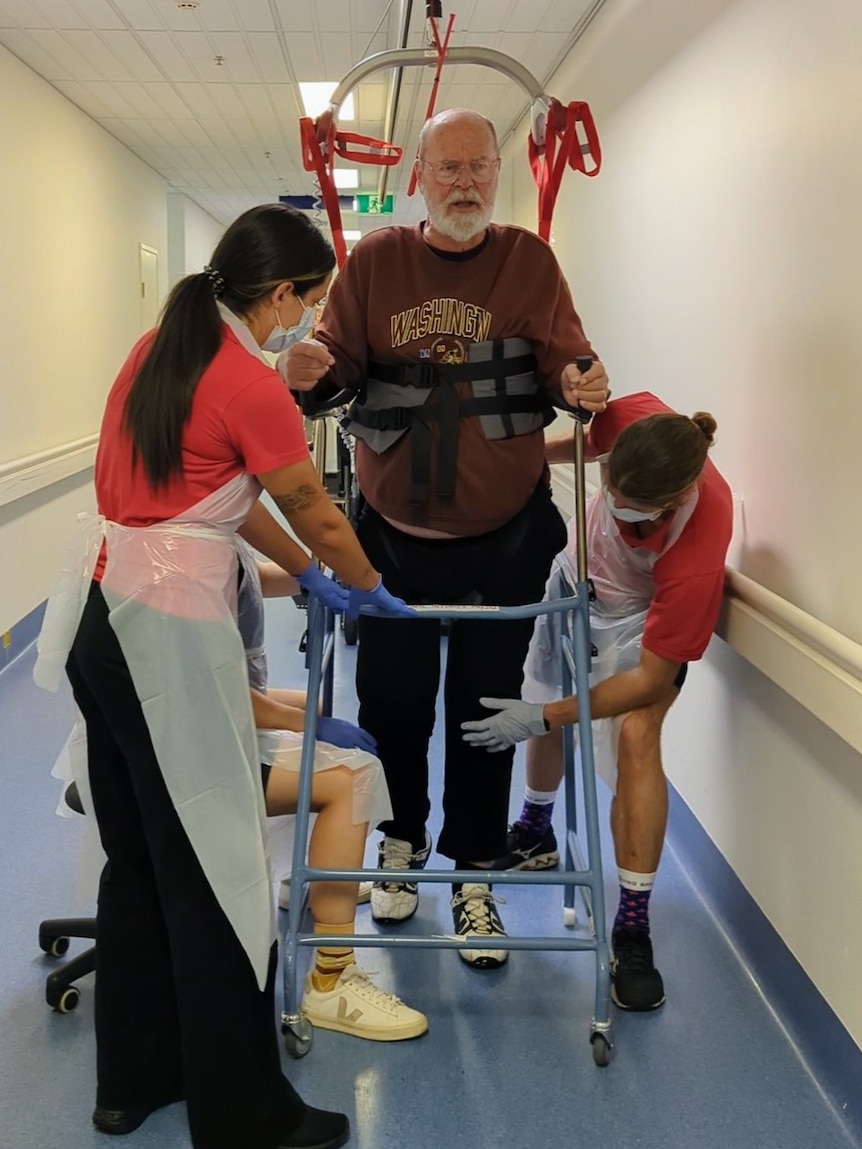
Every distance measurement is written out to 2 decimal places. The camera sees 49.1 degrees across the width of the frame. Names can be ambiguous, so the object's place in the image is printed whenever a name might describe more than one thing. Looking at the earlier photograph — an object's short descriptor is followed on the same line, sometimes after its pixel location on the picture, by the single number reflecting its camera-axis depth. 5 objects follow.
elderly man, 1.86
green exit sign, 6.31
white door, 6.92
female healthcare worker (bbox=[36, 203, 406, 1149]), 1.36
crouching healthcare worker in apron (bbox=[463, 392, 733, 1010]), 1.77
